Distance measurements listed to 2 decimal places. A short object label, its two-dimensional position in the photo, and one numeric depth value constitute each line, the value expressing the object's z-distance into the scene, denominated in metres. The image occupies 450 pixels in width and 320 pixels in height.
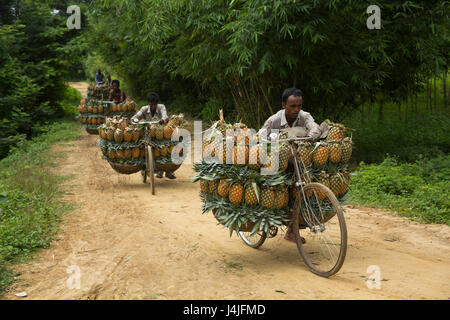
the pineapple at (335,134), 4.57
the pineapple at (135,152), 8.30
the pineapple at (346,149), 4.53
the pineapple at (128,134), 8.25
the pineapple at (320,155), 4.45
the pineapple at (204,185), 4.72
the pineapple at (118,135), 8.20
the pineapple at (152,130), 8.34
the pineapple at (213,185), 4.61
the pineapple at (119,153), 8.23
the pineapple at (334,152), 4.48
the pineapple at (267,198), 4.32
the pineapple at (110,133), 8.27
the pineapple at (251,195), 4.32
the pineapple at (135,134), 8.28
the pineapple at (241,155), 4.37
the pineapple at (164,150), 8.40
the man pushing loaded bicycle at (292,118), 4.70
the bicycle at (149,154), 8.07
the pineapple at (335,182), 4.52
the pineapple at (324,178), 4.48
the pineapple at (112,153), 8.27
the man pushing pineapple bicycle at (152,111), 8.58
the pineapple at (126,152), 8.26
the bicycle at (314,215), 3.97
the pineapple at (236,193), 4.38
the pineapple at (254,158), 4.33
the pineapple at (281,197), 4.36
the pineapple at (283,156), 4.33
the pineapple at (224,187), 4.48
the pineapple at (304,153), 4.41
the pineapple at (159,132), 8.34
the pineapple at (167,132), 8.38
